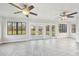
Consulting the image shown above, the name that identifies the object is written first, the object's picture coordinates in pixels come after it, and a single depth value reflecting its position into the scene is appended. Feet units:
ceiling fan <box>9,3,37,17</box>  3.62
